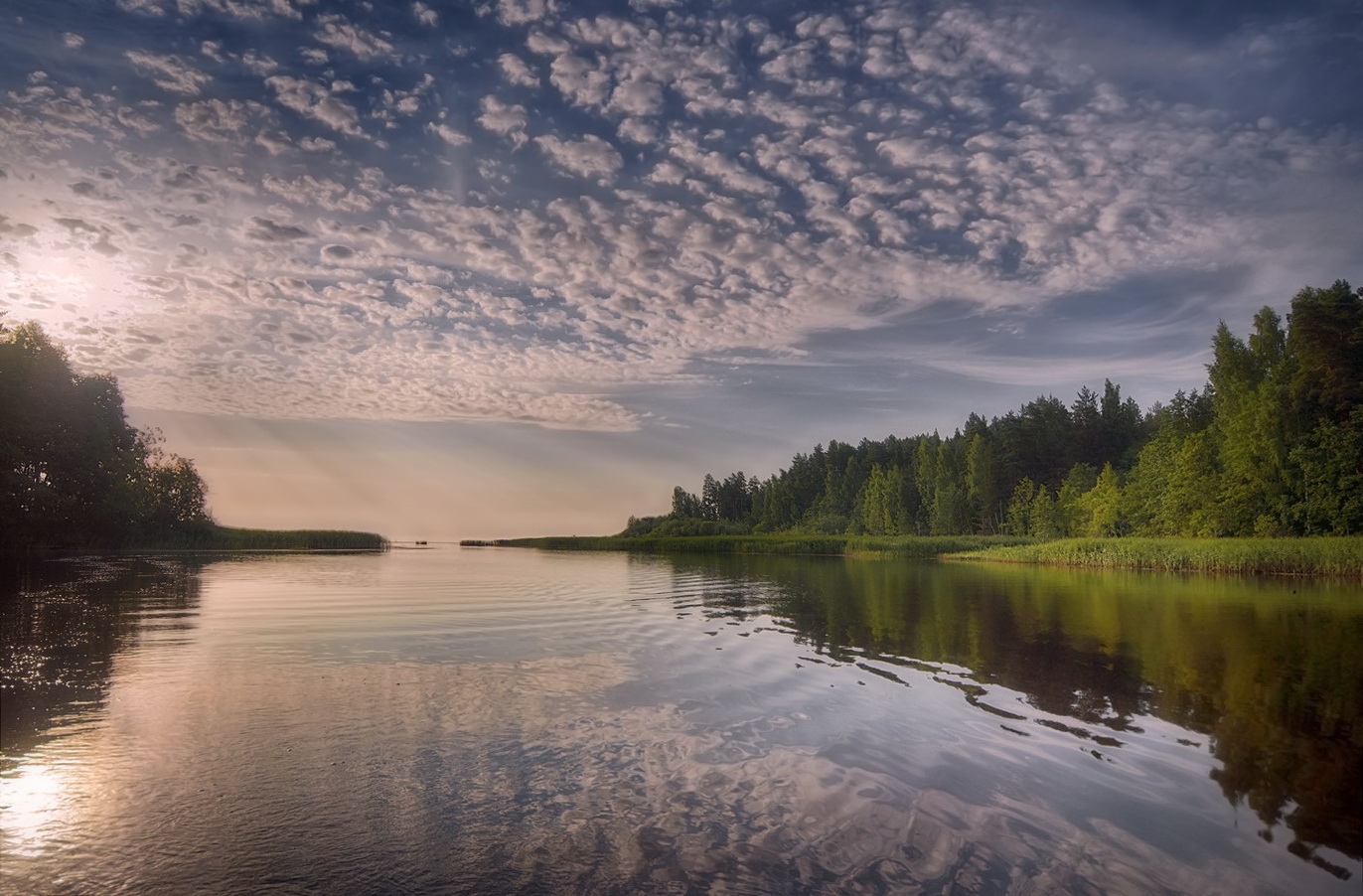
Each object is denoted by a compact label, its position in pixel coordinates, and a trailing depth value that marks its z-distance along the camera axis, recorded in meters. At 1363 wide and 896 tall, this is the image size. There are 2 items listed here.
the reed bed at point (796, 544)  99.44
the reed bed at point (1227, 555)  46.91
